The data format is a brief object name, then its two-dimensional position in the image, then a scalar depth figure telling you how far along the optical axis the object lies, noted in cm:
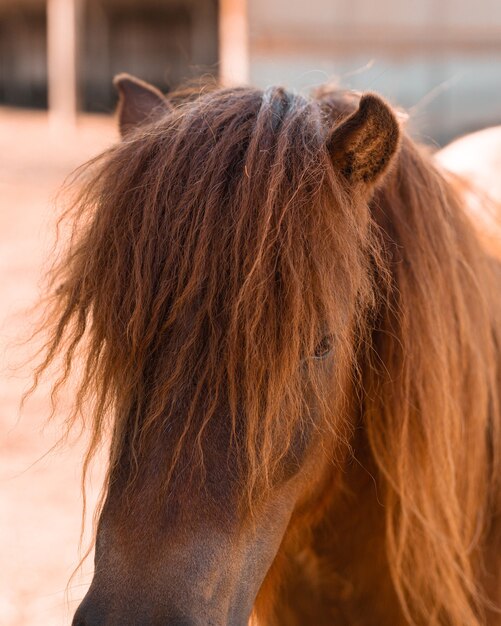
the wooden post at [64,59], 2614
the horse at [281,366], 254
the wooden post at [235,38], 2153
